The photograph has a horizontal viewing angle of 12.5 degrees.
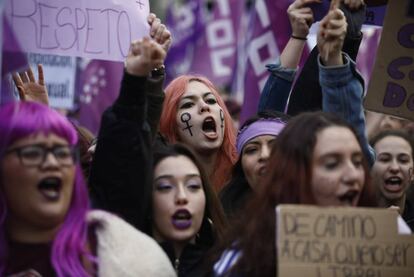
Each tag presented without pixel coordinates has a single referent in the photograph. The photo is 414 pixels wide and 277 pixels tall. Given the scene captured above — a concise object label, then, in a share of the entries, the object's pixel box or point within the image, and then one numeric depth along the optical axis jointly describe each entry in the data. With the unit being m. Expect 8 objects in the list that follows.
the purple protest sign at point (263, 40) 11.41
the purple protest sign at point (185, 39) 19.24
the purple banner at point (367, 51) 18.27
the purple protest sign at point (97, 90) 14.50
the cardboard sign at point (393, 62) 8.43
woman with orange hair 8.96
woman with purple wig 6.27
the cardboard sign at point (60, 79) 14.68
